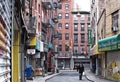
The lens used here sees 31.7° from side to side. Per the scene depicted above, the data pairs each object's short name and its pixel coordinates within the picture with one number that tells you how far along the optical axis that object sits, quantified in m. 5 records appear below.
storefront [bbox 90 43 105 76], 25.16
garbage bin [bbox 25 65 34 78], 18.11
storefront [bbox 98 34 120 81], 17.68
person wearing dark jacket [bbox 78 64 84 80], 23.44
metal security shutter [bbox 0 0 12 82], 3.78
